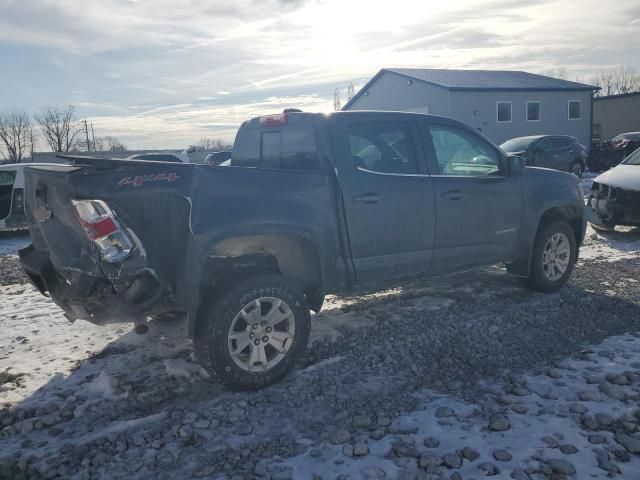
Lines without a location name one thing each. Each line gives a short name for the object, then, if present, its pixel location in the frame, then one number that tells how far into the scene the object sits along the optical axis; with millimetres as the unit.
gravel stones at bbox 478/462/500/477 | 2732
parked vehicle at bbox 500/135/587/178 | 18016
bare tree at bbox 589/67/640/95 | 89219
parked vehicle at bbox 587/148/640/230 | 8578
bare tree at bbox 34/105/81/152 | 63056
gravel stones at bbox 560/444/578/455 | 2886
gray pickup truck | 3422
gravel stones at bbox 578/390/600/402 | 3455
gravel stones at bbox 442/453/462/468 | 2816
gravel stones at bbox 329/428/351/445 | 3096
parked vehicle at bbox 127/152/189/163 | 15070
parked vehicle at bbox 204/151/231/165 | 19152
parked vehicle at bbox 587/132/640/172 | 23516
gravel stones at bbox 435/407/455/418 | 3340
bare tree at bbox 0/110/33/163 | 61062
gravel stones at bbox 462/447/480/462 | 2875
